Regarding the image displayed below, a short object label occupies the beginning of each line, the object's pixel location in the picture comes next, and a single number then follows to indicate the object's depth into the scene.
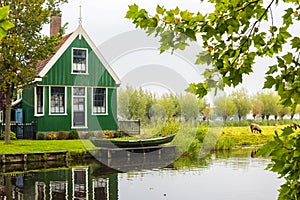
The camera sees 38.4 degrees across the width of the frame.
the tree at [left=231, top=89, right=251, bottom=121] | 40.53
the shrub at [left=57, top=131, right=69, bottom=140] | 20.58
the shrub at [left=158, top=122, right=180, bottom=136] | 19.12
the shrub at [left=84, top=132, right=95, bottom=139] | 20.91
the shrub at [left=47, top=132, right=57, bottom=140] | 20.33
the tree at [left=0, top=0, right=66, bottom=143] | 16.53
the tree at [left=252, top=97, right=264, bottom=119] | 44.49
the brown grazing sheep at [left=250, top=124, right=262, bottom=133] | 25.97
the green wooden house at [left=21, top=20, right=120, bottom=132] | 20.88
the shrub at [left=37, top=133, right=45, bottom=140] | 20.25
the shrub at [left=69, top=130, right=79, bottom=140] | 20.67
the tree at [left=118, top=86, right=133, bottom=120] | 21.66
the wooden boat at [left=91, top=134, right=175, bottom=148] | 17.11
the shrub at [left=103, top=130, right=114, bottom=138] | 21.15
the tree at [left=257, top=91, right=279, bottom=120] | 44.16
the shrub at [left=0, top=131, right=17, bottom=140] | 20.24
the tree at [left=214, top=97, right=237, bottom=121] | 37.66
